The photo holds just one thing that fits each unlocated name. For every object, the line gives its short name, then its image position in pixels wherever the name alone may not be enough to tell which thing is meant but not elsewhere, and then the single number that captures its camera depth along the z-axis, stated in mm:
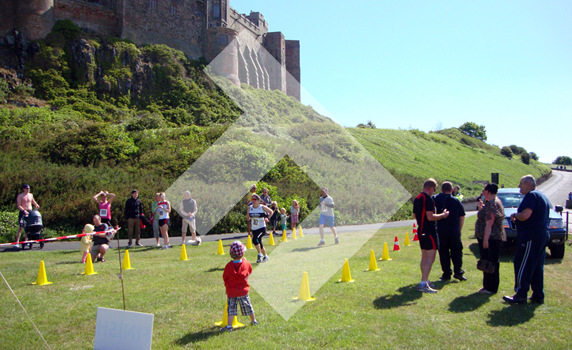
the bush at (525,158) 66625
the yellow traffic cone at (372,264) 7474
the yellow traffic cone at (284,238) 12380
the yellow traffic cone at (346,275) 6572
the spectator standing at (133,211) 11289
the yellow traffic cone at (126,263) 7967
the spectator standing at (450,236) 6469
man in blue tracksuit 5241
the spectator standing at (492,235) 5801
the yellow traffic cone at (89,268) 7498
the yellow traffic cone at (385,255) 8602
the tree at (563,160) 112625
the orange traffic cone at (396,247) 9891
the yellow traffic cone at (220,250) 9875
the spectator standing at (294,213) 14665
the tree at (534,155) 92500
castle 39219
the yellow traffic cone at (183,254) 9106
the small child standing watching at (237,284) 4500
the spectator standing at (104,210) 10672
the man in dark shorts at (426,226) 5938
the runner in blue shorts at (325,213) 10367
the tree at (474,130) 106188
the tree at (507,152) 68112
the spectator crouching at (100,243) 8547
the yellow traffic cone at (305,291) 5496
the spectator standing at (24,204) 10734
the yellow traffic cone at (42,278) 6703
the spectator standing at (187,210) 10984
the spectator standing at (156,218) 10806
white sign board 3678
